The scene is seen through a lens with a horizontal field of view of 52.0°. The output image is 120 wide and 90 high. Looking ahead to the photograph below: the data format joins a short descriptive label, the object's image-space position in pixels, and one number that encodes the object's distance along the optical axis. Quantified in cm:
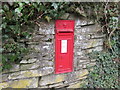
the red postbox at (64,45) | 166
